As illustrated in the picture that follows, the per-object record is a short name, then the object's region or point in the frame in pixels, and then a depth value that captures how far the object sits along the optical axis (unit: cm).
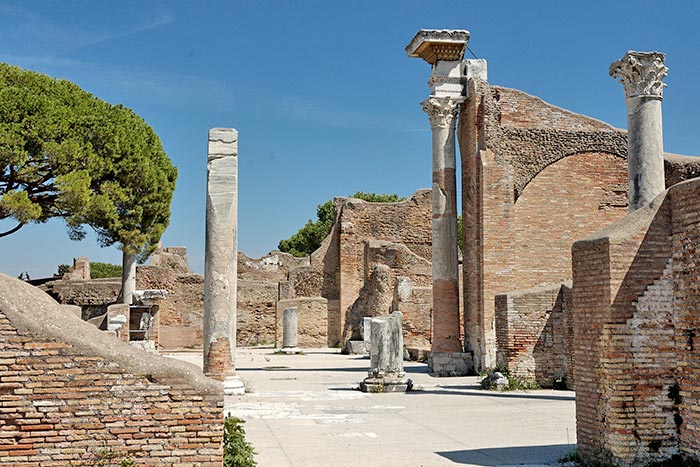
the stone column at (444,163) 1799
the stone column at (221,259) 1379
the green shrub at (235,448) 616
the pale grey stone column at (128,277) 2905
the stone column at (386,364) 1420
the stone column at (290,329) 3014
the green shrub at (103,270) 5575
